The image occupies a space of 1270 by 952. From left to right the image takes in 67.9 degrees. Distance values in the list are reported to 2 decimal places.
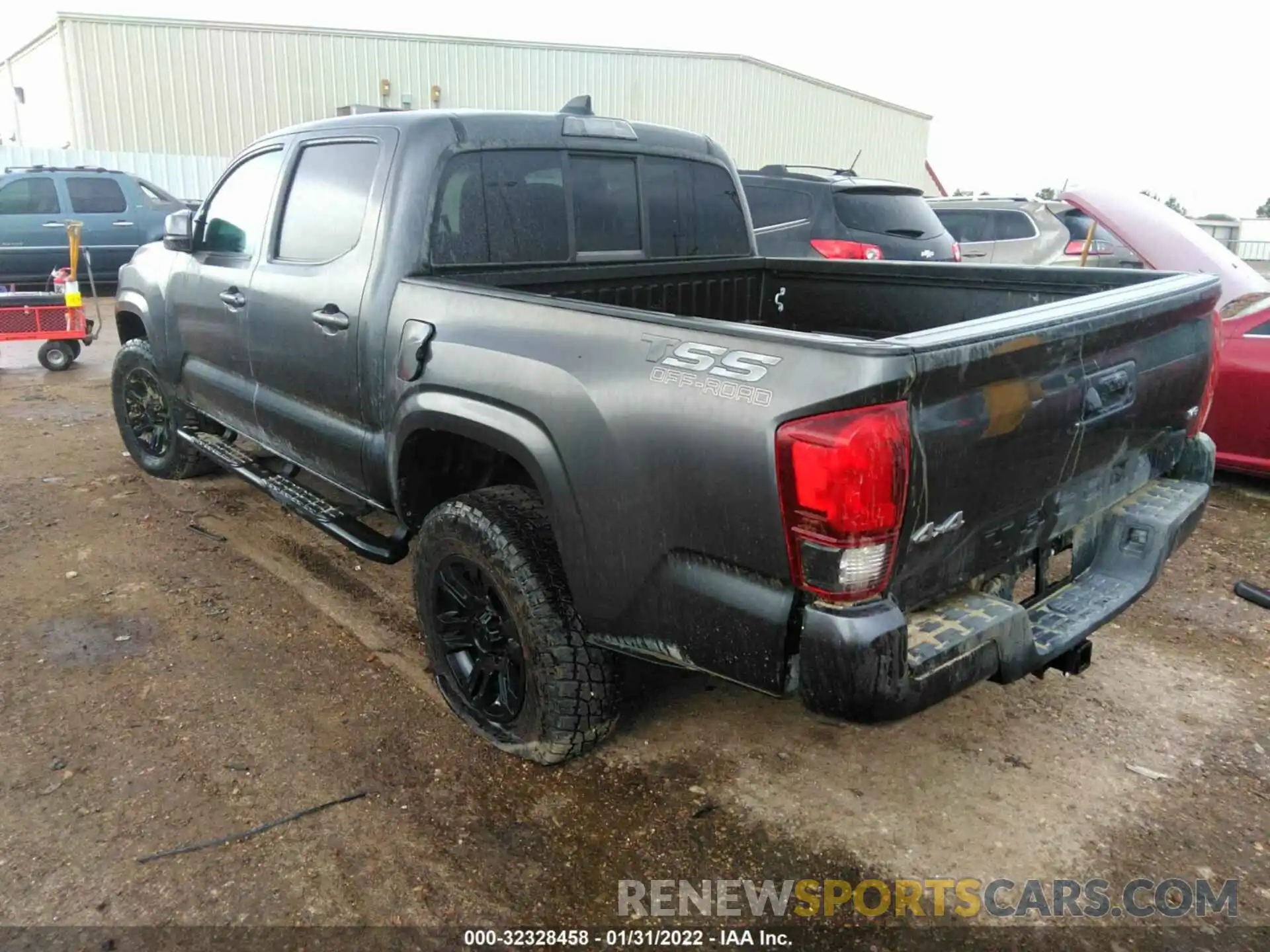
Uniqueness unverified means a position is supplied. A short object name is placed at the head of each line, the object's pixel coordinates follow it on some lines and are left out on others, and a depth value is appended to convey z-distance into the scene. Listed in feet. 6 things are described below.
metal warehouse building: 68.69
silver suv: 36.55
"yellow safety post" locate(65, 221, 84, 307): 27.79
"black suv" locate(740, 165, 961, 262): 25.09
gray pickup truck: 6.67
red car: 17.34
